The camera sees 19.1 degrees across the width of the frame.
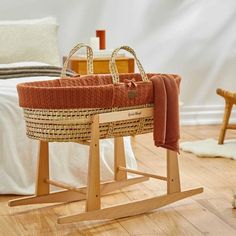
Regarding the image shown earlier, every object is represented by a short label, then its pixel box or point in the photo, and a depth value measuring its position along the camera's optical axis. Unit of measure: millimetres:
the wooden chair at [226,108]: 4954
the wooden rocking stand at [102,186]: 3123
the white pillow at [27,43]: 5055
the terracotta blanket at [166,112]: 3299
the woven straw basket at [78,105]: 3064
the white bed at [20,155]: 3652
